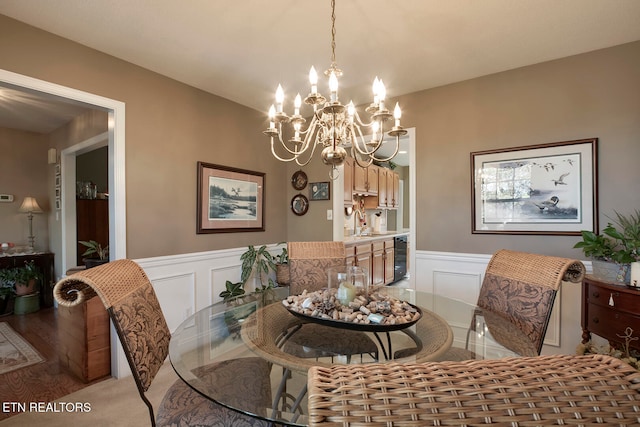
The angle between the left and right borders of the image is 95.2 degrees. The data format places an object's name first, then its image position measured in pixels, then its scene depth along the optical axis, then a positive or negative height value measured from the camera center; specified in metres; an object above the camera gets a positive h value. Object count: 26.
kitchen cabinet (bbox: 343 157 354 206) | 4.20 +0.47
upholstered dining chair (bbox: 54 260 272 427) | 1.05 -0.57
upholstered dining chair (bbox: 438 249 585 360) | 1.31 -0.45
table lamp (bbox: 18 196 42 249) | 4.05 +0.10
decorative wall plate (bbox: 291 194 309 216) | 3.72 +0.12
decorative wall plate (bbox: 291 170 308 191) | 3.73 +0.44
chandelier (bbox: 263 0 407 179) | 1.42 +0.53
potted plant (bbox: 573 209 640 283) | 1.85 -0.24
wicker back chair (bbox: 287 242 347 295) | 2.30 -0.38
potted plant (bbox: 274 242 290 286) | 3.22 -0.63
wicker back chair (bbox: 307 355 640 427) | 0.35 -0.24
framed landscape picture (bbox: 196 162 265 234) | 2.94 +0.16
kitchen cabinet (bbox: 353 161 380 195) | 4.70 +0.57
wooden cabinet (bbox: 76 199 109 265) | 4.11 -0.08
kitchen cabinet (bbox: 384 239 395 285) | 5.13 -0.88
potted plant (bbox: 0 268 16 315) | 3.73 -0.94
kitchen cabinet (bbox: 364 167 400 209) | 5.62 +0.44
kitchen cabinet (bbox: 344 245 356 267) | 4.04 -0.58
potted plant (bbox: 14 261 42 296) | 3.79 -0.82
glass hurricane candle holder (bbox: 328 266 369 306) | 1.41 -0.35
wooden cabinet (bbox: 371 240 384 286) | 4.69 -0.82
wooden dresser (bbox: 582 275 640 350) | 1.74 -0.63
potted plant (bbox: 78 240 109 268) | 2.49 -0.38
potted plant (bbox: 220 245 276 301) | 3.02 -0.61
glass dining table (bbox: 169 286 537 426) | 1.03 -0.58
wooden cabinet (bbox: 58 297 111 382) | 2.26 -1.00
